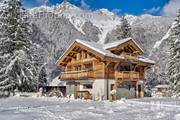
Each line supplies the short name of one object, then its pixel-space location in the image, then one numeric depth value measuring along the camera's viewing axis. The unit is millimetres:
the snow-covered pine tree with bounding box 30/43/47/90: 36022
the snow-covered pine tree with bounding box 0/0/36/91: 20882
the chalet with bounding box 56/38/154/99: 19460
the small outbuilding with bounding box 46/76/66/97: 35098
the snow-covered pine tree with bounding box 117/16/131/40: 32817
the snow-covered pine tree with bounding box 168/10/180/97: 21917
